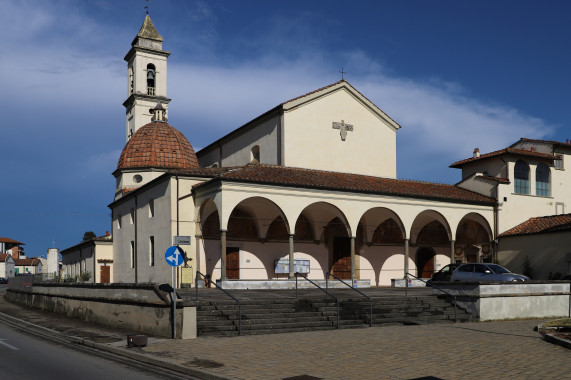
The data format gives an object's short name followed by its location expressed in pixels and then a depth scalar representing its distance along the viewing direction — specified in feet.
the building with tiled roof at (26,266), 408.26
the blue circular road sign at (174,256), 49.32
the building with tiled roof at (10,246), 449.80
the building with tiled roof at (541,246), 99.45
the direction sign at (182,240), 50.50
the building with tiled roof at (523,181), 115.44
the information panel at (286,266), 103.96
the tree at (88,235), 360.58
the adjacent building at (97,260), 143.74
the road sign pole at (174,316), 48.49
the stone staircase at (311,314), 53.31
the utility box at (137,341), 44.09
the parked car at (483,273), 79.20
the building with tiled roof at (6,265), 373.46
